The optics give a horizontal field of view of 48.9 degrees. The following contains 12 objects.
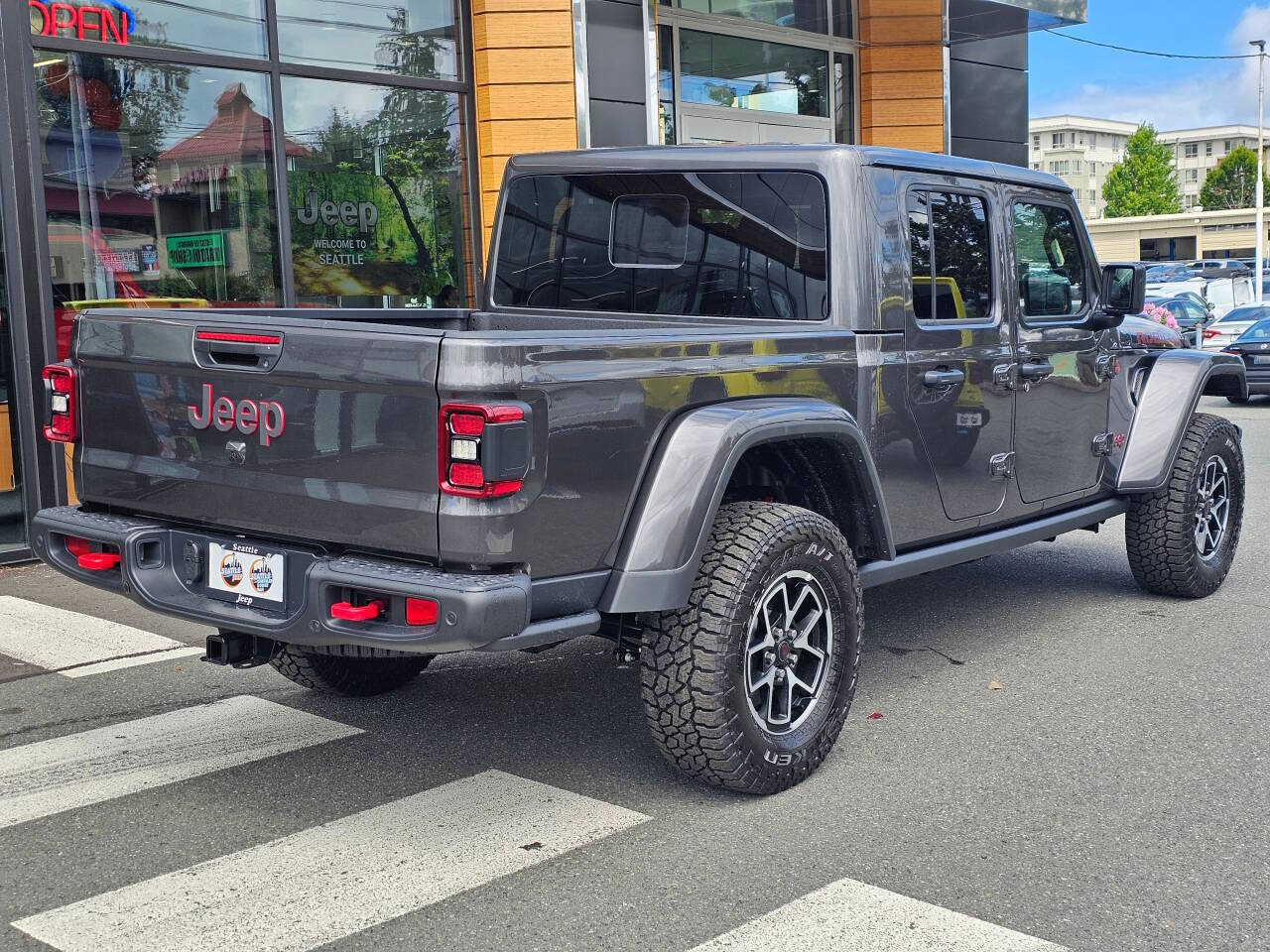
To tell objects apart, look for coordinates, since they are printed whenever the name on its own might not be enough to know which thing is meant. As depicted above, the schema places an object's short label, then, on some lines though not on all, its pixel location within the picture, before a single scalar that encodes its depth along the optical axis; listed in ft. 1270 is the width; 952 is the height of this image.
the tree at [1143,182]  323.78
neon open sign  26.95
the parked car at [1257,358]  57.57
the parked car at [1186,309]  86.74
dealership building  26.68
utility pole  156.56
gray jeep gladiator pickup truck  11.53
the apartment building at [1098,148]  498.69
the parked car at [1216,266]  184.44
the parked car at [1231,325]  70.90
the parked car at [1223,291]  115.24
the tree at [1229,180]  340.18
